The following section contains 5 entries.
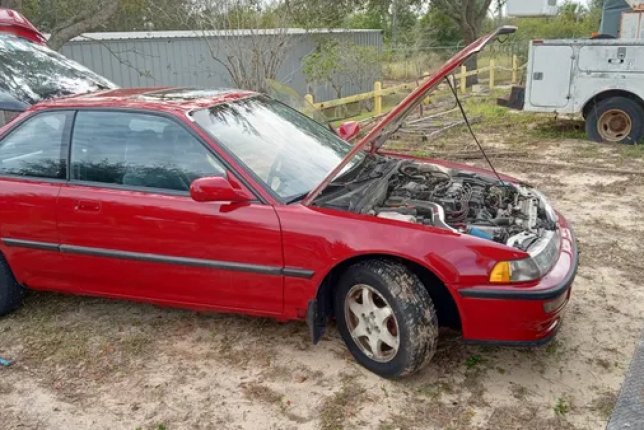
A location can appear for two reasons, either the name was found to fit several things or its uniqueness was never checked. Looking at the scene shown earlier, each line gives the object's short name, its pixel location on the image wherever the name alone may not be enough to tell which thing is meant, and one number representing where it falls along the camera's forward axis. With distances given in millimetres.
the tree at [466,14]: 25422
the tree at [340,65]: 16406
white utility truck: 8938
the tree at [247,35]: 10922
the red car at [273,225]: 3121
